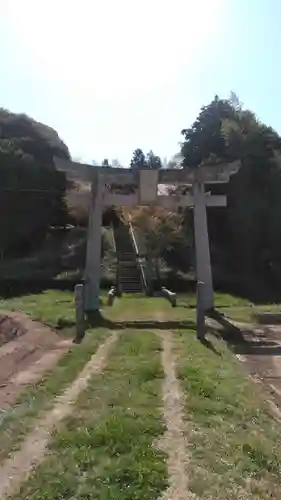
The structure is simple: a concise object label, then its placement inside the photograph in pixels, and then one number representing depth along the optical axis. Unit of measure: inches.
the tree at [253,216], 1117.1
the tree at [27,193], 1183.6
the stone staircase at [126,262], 1039.0
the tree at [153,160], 2690.5
